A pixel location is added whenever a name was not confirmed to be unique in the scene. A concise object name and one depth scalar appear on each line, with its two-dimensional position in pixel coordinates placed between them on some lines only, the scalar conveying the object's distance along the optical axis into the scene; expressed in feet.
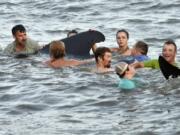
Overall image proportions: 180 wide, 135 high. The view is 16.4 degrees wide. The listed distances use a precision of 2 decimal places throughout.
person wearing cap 40.93
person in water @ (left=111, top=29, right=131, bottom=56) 53.36
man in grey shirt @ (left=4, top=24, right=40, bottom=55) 56.18
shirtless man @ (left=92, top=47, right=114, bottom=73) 45.47
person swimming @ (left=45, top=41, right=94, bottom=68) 48.91
